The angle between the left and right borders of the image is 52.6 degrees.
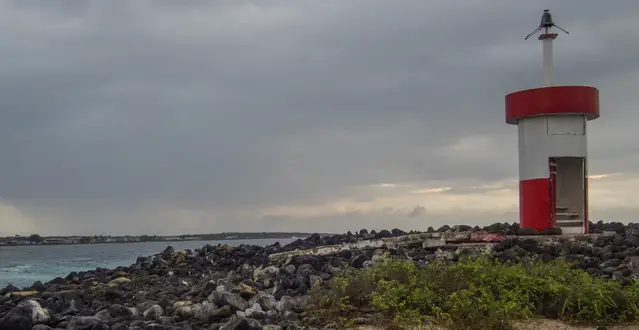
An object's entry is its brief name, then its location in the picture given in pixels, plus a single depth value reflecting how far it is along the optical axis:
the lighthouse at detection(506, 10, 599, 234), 15.06
